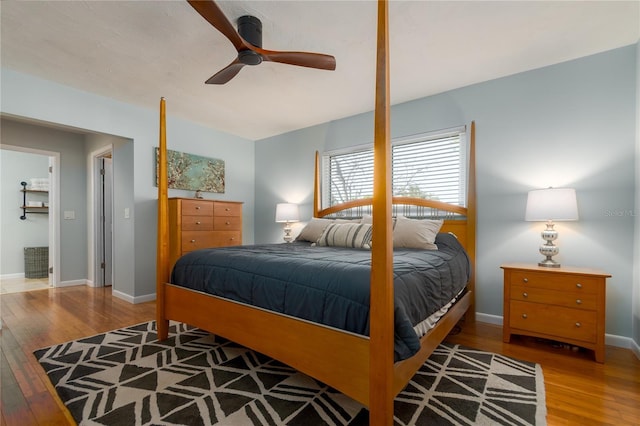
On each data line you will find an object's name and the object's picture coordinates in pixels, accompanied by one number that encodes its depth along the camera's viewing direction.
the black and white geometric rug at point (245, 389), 1.42
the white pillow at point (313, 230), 3.32
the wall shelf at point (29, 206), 5.10
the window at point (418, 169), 3.14
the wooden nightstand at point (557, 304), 2.04
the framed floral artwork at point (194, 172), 3.90
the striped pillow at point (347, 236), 2.79
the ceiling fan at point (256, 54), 1.93
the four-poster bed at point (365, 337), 1.16
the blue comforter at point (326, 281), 1.31
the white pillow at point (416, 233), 2.63
